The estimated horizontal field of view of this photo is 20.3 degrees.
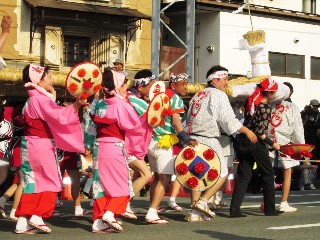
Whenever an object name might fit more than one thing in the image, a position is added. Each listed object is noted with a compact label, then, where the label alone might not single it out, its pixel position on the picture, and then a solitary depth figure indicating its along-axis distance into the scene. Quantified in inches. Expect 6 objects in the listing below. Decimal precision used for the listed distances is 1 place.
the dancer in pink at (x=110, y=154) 371.6
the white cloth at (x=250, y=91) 463.2
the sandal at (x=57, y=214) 449.6
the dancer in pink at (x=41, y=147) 362.9
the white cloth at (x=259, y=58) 602.9
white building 1215.6
